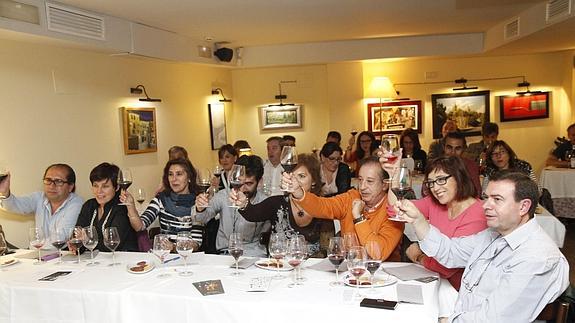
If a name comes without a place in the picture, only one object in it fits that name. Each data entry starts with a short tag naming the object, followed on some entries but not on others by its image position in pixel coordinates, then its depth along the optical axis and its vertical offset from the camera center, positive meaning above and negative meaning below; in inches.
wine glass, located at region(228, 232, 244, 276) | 107.2 -23.4
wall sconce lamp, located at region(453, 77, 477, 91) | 363.6 +27.7
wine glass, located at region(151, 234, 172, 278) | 112.0 -24.6
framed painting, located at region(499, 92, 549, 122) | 363.9 +12.1
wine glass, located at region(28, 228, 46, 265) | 123.9 -23.6
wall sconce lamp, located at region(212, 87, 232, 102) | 333.9 +29.6
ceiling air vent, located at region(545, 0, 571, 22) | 202.6 +47.3
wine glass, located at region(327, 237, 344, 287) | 98.4 -23.9
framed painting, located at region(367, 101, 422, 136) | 365.1 +7.8
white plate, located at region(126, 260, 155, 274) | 114.6 -30.2
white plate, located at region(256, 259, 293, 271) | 111.7 -30.2
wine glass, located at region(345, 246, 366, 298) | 94.9 -24.7
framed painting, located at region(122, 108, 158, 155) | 242.4 +4.7
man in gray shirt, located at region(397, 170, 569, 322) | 84.3 -24.4
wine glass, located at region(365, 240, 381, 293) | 94.9 -24.2
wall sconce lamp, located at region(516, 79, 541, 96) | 361.4 +23.5
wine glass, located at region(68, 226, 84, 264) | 122.1 -23.7
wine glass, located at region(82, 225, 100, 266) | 120.9 -23.4
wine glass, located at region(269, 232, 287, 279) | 103.4 -23.6
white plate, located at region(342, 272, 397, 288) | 98.7 -30.9
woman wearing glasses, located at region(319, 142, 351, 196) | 234.7 -19.4
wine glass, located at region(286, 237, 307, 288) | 100.8 -24.5
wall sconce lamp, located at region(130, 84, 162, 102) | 249.3 +24.7
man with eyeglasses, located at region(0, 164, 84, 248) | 163.8 -19.7
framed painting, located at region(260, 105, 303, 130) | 354.3 +11.9
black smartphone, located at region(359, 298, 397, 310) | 88.0 -31.4
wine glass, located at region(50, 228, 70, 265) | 122.8 -23.3
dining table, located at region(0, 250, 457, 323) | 91.3 -31.7
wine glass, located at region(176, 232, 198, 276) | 110.0 -23.8
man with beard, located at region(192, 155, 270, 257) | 153.8 -25.4
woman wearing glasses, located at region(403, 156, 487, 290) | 107.3 -18.3
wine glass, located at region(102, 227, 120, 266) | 120.0 -23.6
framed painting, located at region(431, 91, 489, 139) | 364.5 +11.3
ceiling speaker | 309.7 +51.3
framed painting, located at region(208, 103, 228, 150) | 330.0 +7.4
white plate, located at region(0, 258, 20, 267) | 126.9 -30.2
